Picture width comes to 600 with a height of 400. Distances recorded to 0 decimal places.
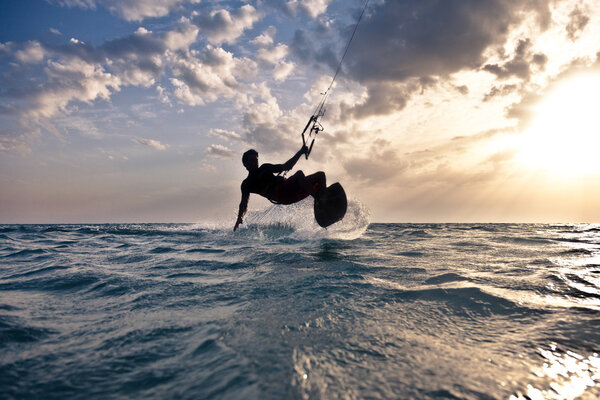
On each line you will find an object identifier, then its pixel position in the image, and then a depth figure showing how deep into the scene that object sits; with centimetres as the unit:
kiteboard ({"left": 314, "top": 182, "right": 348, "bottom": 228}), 902
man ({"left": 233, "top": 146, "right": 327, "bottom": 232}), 810
